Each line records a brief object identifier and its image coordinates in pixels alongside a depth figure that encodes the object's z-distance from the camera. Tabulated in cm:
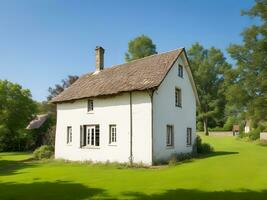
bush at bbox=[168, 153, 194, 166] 1593
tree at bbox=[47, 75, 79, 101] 3893
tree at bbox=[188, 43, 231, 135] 5556
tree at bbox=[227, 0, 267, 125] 3213
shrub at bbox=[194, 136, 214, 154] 2152
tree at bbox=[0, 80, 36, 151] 3410
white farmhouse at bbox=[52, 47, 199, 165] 1653
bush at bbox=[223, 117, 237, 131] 5827
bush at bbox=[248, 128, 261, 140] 3716
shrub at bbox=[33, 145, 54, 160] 2216
